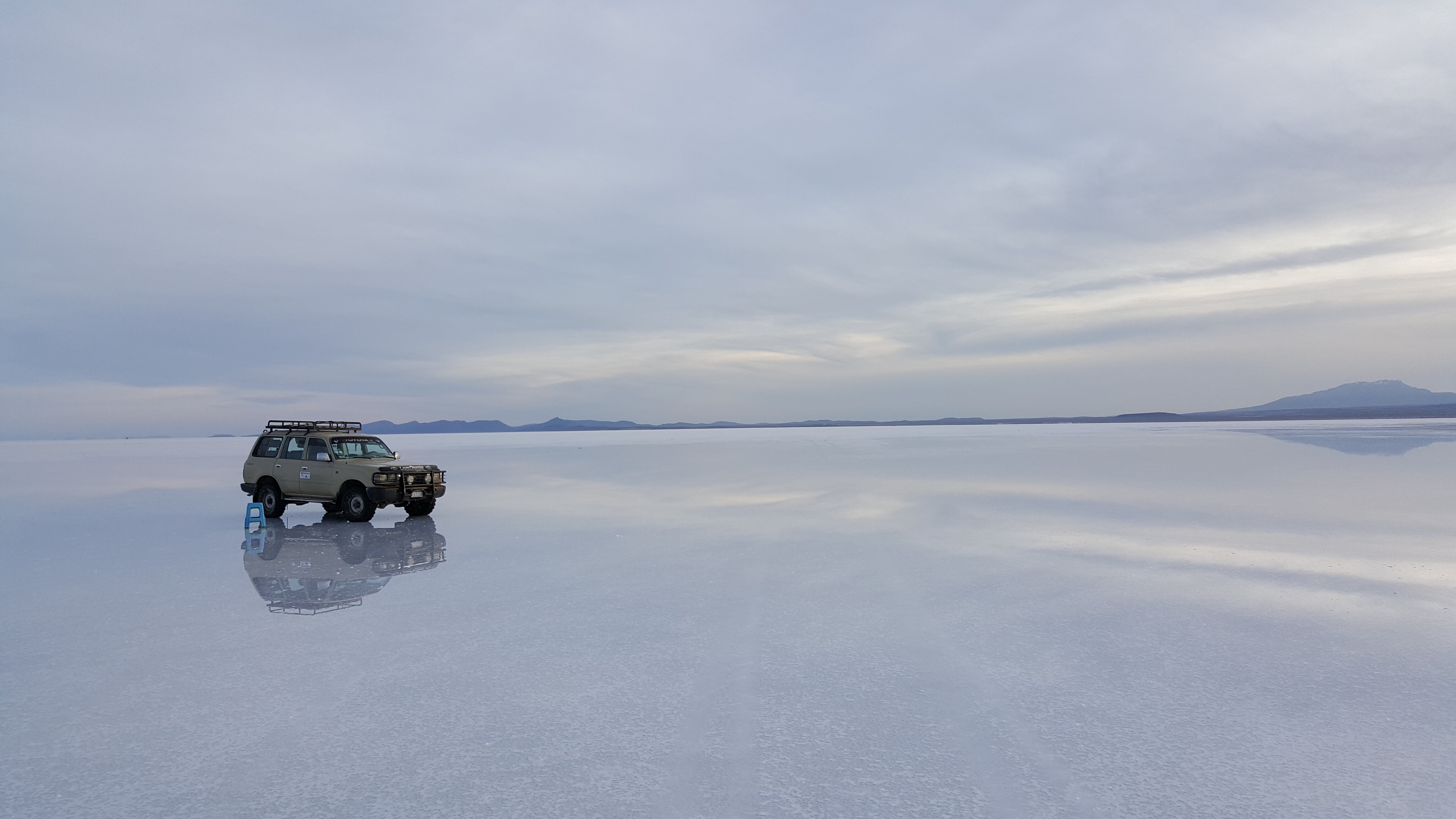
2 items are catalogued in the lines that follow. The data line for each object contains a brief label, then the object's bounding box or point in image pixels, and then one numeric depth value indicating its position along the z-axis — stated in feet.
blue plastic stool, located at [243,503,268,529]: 57.08
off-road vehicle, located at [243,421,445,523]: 60.59
